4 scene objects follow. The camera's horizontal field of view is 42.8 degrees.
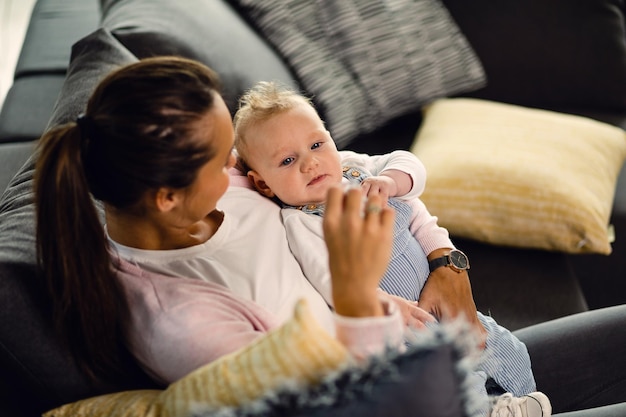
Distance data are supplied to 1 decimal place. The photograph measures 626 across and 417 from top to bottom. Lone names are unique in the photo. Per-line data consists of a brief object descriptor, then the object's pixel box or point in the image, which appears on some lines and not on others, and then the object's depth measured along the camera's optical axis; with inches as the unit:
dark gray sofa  45.3
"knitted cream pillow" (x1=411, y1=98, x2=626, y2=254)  76.0
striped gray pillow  82.4
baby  55.9
